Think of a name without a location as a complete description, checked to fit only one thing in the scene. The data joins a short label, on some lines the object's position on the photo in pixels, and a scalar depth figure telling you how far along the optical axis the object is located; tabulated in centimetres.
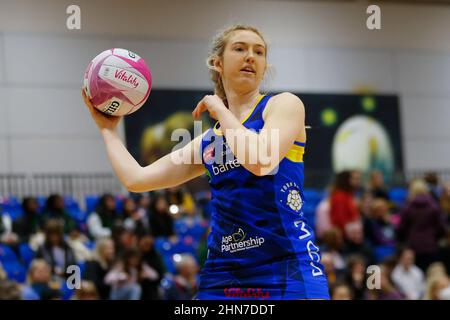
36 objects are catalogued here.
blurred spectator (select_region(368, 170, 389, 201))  2244
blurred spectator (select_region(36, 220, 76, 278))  1578
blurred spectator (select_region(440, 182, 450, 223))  2178
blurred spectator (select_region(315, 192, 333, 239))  1920
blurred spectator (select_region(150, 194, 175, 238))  1864
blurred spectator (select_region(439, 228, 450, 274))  1878
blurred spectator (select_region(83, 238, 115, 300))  1512
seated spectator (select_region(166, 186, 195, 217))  1971
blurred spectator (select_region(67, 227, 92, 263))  1624
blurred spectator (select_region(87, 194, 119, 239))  1828
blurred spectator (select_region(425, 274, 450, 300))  1473
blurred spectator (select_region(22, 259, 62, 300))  1392
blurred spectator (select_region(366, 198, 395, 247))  2011
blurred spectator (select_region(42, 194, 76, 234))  1802
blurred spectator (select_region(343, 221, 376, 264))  1837
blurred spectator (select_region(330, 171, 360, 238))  1918
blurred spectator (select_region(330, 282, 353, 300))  1375
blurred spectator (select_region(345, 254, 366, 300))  1504
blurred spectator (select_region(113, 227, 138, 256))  1676
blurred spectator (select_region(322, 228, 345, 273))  1762
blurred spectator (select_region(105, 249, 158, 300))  1515
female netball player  654
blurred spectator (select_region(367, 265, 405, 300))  1511
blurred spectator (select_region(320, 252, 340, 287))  1551
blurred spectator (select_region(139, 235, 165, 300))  1553
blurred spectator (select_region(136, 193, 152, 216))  1915
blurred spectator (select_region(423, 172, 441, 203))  2279
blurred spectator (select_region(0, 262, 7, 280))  1398
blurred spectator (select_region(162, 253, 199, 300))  1522
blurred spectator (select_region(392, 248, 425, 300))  1727
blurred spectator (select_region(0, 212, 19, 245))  1683
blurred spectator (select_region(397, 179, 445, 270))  1895
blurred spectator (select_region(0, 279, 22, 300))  1110
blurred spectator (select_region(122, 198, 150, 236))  1779
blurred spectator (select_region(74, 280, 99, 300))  1296
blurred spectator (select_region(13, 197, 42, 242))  1750
